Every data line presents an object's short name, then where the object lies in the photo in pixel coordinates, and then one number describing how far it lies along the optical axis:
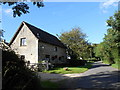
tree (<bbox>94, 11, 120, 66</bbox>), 12.19
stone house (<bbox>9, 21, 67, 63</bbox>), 16.10
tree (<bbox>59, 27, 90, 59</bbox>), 24.48
